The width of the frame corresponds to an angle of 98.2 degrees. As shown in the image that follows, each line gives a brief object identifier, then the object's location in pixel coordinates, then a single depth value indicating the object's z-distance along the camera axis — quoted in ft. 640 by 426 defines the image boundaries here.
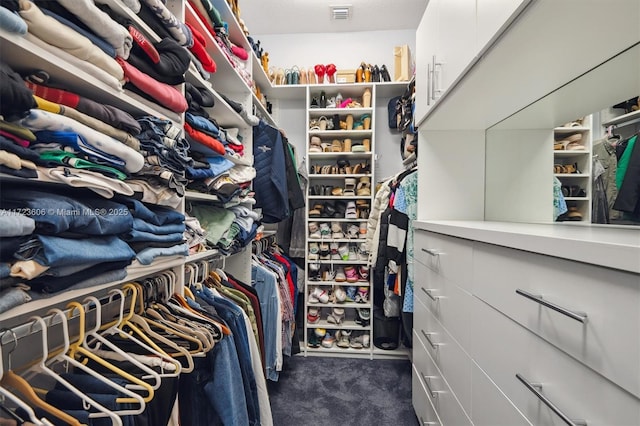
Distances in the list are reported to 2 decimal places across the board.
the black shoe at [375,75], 7.75
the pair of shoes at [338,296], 7.55
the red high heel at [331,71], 7.87
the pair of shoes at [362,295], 7.63
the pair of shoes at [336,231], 7.80
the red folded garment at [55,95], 1.71
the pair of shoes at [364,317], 7.57
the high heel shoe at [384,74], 7.71
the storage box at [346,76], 7.82
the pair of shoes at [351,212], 7.63
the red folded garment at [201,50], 3.33
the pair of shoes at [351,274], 7.64
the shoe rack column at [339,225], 7.60
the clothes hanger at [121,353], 1.97
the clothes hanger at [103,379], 1.75
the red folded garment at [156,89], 2.24
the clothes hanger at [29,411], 1.36
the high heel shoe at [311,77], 8.07
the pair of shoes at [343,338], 7.59
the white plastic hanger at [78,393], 1.64
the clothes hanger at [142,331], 2.29
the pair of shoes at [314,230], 7.75
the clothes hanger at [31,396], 1.57
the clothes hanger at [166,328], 2.47
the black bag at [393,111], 8.03
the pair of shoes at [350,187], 7.77
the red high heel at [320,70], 8.00
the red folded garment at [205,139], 3.20
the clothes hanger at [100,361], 1.88
